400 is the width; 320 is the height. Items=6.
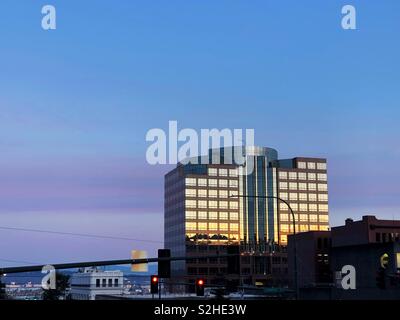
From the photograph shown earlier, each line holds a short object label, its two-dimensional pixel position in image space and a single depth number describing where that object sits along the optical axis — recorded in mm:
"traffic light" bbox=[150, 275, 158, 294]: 49075
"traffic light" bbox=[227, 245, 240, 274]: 40094
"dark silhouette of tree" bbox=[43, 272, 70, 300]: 168125
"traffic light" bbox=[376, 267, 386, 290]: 41188
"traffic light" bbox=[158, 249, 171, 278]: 37769
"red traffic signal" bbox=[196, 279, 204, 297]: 45125
